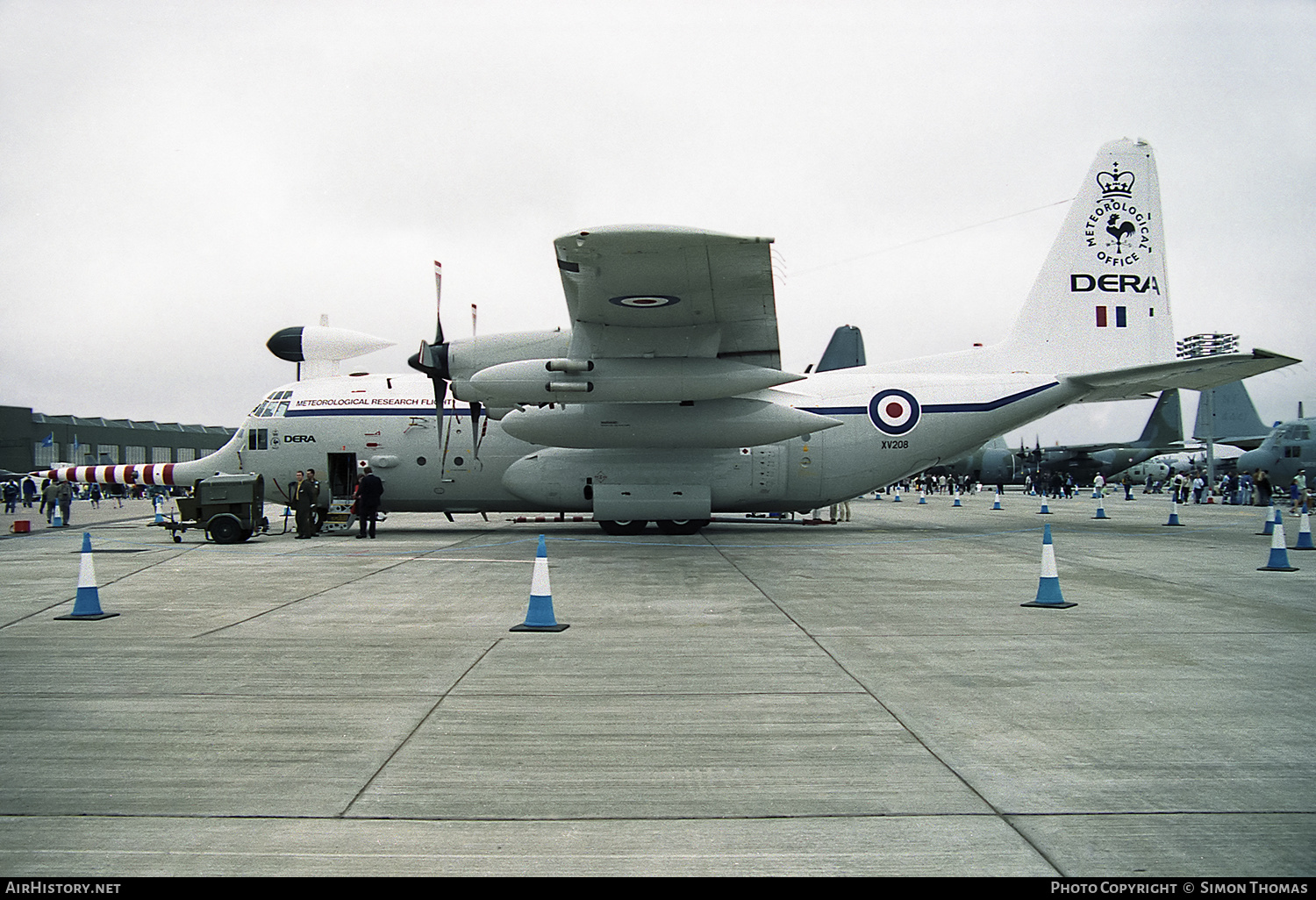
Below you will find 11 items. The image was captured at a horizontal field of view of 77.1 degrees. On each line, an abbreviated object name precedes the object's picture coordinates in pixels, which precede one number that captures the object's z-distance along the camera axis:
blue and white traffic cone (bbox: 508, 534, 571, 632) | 7.80
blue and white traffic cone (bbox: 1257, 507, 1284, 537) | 16.81
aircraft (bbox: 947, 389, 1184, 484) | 52.91
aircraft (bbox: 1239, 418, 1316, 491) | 33.81
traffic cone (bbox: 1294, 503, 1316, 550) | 14.48
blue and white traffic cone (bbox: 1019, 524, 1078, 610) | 8.73
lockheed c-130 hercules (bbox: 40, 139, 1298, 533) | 15.17
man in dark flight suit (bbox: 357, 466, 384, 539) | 18.11
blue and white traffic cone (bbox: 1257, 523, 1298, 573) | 11.66
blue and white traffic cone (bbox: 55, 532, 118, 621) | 8.45
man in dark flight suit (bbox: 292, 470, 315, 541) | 18.44
